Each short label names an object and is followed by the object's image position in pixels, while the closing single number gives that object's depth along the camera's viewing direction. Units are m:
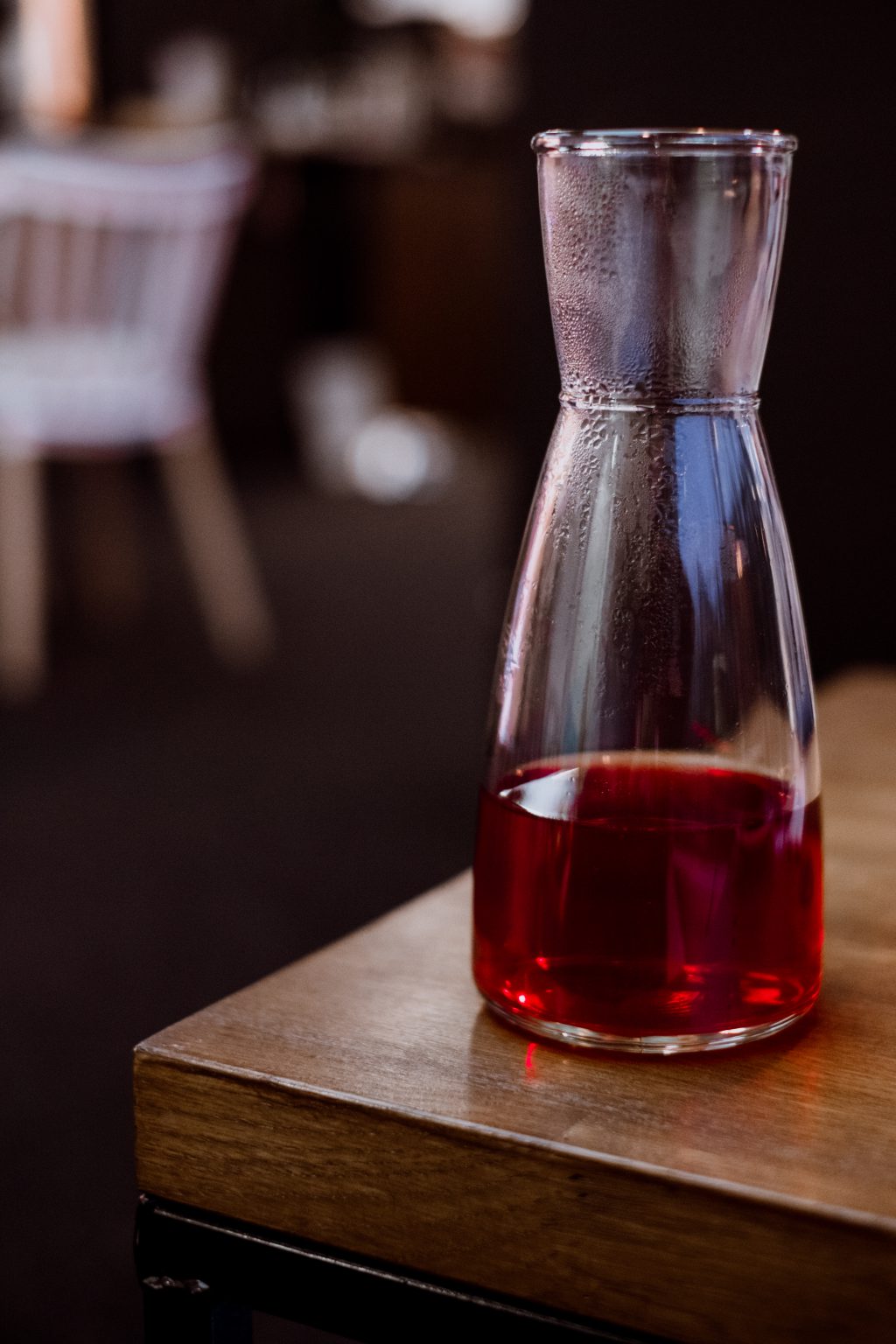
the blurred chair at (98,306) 3.41
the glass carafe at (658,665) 0.69
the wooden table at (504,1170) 0.65
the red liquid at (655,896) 0.70
